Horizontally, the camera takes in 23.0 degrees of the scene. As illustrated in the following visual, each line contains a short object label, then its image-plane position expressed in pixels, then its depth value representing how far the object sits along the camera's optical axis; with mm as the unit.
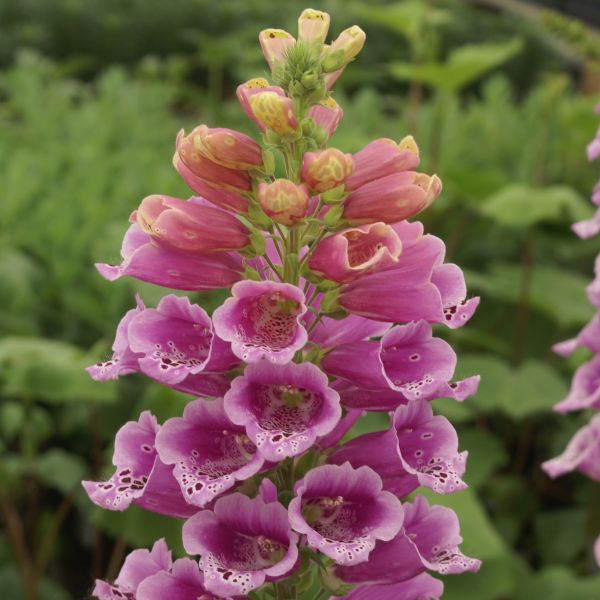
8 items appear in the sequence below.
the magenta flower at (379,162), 467
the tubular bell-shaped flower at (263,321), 438
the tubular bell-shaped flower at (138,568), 475
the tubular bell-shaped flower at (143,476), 462
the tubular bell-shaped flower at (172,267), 468
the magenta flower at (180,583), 460
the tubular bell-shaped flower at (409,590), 482
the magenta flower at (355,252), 446
